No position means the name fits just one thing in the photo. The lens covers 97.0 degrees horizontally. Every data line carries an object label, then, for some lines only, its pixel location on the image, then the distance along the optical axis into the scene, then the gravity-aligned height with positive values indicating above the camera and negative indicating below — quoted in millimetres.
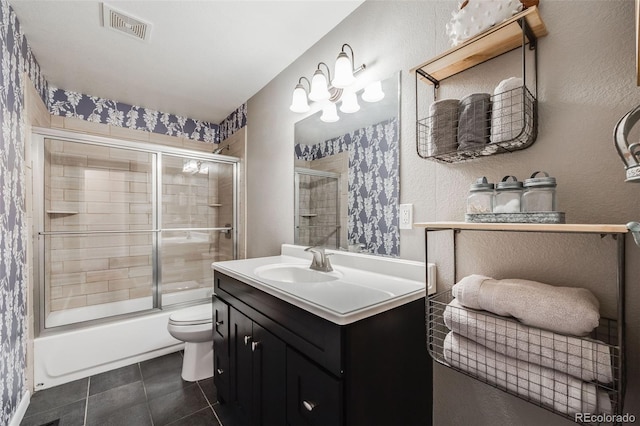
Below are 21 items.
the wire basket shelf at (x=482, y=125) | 871 +284
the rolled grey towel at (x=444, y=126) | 995 +309
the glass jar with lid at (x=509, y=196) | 817 +45
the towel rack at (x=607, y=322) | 616 -286
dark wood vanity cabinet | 840 -533
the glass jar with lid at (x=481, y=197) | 880 +46
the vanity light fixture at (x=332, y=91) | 1480 +712
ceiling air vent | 1600 +1141
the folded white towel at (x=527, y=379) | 661 -438
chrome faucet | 1509 -263
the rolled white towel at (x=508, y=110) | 864 +315
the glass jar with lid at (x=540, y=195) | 765 +45
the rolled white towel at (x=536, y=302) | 684 -242
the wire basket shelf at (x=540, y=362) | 656 -396
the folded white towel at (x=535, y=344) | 655 -342
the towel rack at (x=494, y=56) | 858 +558
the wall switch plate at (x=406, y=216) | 1272 -17
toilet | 1897 -856
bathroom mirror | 1361 +198
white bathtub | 1931 -1001
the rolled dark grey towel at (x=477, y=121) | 923 +299
